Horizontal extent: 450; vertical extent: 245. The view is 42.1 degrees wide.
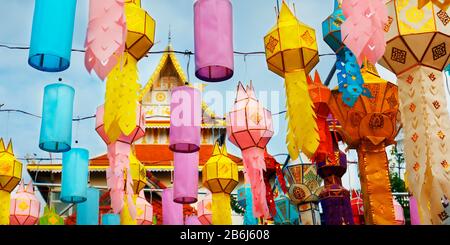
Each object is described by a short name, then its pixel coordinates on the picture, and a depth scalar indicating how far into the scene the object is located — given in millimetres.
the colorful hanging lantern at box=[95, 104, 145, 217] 4758
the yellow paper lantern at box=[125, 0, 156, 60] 4715
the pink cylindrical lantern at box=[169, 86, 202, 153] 5516
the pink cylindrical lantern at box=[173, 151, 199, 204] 6016
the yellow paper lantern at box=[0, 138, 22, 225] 7133
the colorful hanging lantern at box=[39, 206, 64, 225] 9297
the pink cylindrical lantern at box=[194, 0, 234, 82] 4383
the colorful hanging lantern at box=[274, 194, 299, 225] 7539
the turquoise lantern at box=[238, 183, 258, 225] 7879
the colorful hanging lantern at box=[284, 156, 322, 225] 7086
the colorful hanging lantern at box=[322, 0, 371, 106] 4664
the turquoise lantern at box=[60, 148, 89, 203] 6535
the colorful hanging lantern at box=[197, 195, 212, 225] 8461
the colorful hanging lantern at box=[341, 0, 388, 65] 3764
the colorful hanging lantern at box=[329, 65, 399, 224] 5268
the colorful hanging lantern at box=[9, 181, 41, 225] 8766
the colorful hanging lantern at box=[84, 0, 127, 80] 3879
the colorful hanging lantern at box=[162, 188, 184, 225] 7757
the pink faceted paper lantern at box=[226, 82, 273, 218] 5901
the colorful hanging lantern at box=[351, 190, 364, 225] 8625
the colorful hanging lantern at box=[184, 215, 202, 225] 9184
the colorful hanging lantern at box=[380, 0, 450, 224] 3760
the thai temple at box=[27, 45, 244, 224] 14781
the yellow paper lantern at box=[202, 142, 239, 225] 6996
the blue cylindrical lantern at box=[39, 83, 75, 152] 5340
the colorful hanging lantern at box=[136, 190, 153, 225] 8188
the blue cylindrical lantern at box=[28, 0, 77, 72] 4098
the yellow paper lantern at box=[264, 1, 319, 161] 4750
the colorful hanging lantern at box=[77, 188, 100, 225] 7316
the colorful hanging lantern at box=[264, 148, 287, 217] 7203
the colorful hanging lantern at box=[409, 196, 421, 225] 6852
